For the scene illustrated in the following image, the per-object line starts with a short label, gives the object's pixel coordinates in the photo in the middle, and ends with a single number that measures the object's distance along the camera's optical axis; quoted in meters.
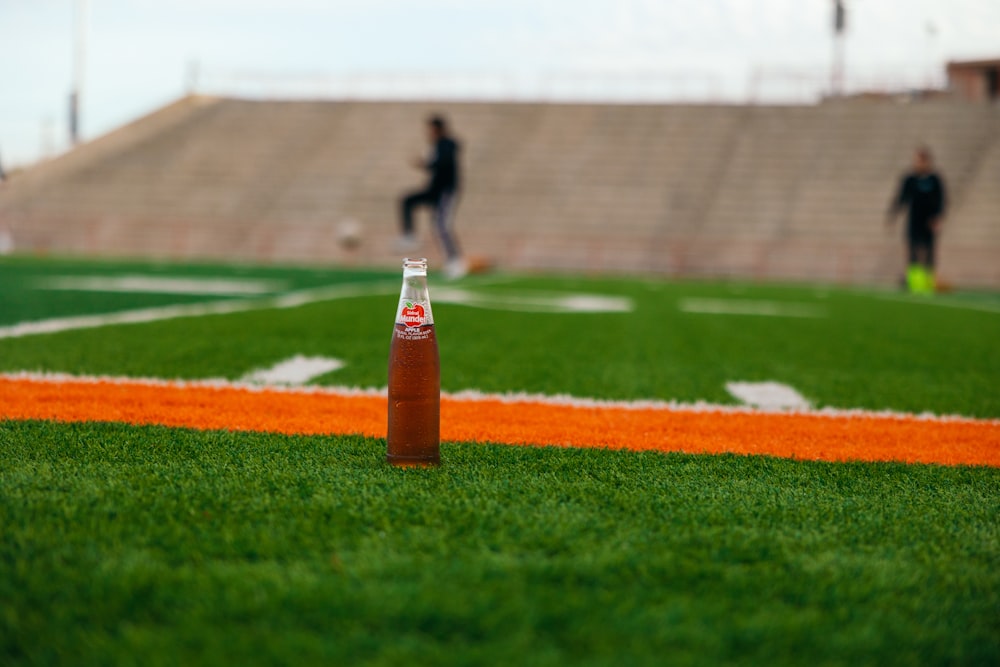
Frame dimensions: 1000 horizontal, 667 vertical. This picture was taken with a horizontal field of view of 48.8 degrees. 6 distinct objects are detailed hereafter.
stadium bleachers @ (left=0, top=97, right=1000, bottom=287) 25.33
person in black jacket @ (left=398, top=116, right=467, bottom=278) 14.99
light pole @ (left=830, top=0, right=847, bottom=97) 34.50
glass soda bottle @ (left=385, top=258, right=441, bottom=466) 2.77
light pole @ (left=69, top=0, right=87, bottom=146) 39.78
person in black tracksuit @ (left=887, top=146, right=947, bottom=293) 16.39
